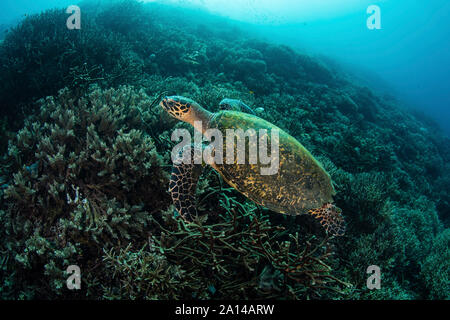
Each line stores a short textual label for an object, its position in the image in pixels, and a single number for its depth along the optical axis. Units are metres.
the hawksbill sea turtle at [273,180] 2.12
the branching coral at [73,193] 2.06
